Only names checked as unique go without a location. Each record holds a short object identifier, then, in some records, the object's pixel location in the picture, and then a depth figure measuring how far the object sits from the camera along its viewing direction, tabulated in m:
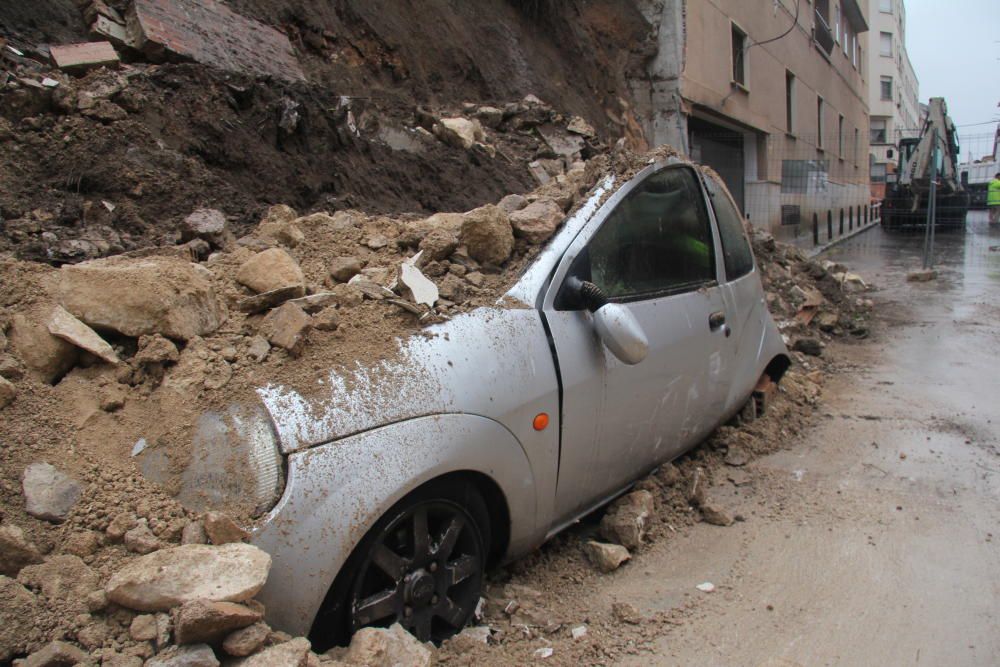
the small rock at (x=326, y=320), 2.37
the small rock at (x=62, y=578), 1.72
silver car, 2.00
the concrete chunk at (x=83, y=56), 5.49
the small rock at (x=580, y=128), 10.09
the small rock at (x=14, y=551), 1.73
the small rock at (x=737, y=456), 4.17
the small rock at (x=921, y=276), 12.27
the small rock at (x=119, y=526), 1.87
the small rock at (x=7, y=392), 2.04
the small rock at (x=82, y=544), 1.83
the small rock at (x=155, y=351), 2.25
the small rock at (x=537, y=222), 3.03
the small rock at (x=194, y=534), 1.88
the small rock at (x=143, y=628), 1.68
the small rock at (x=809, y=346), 6.93
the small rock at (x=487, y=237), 2.97
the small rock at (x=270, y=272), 2.62
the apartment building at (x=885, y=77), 61.34
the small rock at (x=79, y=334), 2.23
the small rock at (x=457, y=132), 8.08
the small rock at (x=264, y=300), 2.52
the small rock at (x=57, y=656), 1.58
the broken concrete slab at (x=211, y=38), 6.14
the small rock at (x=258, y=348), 2.27
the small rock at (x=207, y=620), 1.65
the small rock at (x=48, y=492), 1.86
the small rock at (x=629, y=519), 3.13
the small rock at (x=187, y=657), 1.62
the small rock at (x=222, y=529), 1.86
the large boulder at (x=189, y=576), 1.72
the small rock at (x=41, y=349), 2.21
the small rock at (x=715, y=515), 3.47
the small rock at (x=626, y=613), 2.64
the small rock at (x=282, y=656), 1.69
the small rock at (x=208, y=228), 3.85
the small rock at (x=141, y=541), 1.86
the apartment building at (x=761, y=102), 15.19
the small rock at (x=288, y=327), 2.27
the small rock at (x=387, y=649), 1.94
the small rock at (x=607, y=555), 2.99
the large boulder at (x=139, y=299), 2.35
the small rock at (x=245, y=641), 1.70
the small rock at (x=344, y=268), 2.82
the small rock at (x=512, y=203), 3.30
